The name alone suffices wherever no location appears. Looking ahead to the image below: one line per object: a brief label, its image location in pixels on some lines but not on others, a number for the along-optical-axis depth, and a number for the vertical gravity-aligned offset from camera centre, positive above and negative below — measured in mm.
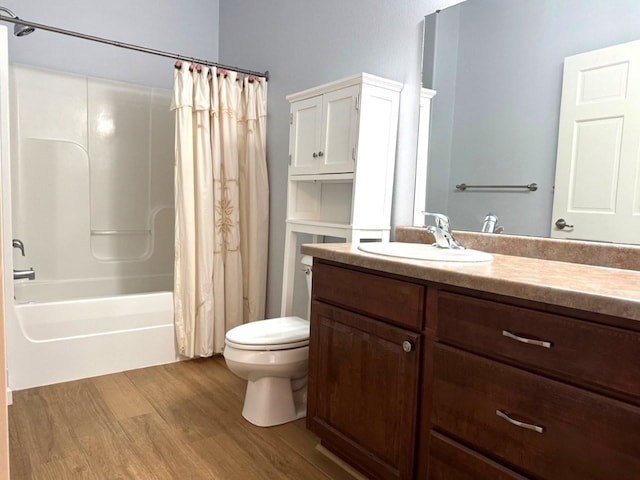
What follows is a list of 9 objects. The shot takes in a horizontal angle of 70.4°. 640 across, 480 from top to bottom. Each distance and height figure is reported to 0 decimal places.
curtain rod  2171 +785
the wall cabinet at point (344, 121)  1979 +376
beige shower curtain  2551 -42
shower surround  2395 -210
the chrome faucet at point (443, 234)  1683 -105
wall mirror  1551 +440
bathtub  2283 -774
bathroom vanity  955 -416
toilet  1914 -708
